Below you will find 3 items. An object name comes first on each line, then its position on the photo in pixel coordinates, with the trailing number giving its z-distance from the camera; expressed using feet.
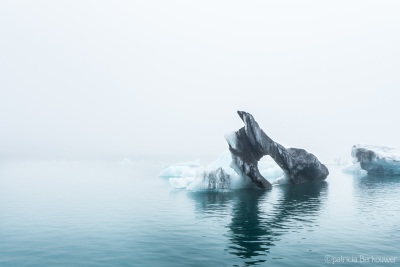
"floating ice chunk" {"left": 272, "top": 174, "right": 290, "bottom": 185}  192.13
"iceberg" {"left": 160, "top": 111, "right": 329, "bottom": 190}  157.48
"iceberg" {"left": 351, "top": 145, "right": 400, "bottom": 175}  254.88
